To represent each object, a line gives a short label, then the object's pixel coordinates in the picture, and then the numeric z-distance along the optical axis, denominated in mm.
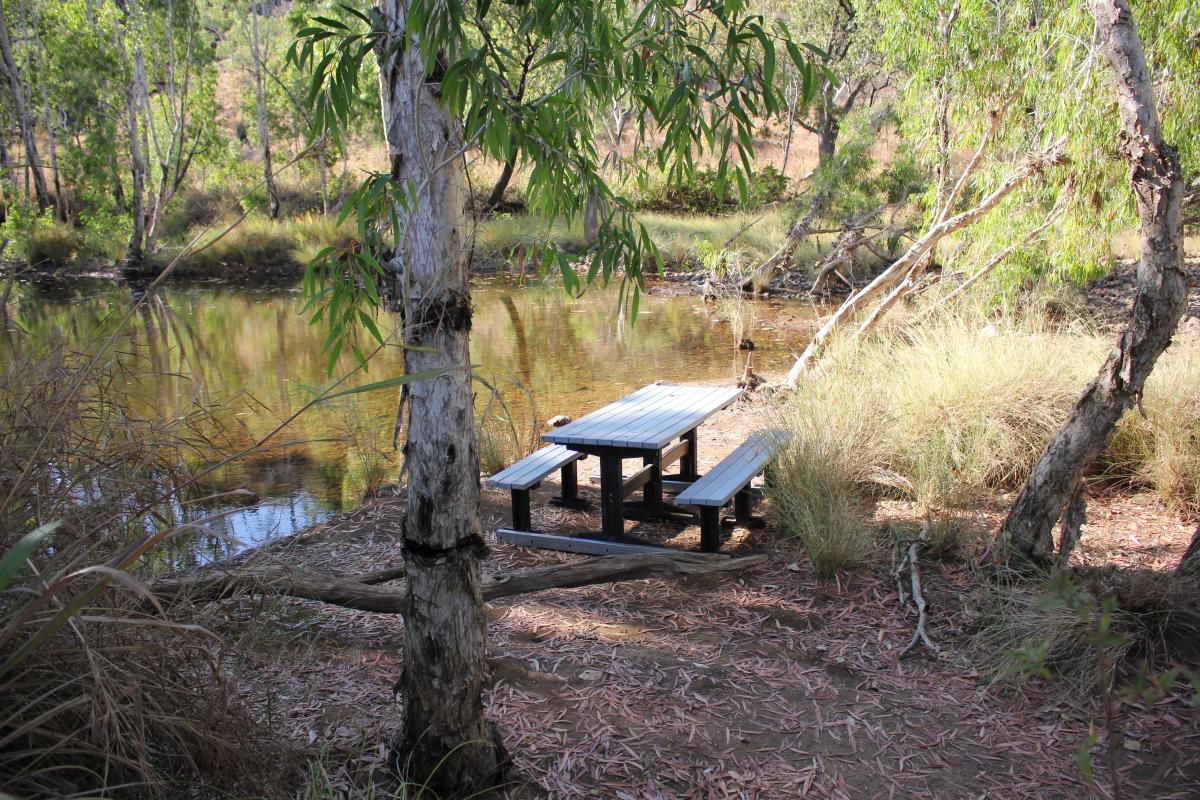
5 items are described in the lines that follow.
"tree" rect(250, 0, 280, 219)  26078
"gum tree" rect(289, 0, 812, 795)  2158
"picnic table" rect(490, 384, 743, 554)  4855
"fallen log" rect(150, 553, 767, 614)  3709
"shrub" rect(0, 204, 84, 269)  20047
